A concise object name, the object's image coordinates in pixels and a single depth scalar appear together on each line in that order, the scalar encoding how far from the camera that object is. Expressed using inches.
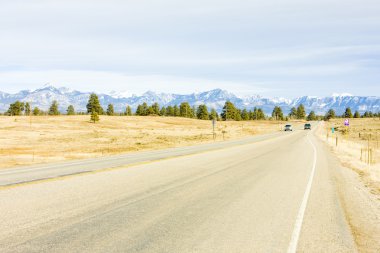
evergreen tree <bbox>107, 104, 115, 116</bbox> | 7128.9
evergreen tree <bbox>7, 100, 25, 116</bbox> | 6909.5
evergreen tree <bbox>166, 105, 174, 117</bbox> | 7303.2
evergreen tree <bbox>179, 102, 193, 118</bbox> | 7207.7
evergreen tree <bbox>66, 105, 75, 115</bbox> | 7337.6
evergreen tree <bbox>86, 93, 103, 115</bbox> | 5413.4
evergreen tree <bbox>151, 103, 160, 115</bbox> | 6796.3
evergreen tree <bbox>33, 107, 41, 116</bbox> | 6866.6
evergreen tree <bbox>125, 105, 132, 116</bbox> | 7401.6
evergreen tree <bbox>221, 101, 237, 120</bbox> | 6768.2
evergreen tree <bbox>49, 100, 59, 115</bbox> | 7119.1
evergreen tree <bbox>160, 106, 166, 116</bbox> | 7445.9
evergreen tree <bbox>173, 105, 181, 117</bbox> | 7325.3
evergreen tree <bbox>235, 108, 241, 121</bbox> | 7219.5
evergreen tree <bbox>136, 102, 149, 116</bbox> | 6801.2
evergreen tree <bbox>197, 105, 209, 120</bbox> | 7062.0
